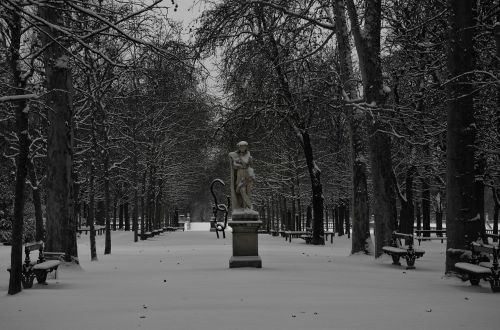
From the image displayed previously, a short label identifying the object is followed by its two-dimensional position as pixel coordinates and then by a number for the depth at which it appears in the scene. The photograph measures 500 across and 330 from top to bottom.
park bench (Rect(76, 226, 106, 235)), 40.17
